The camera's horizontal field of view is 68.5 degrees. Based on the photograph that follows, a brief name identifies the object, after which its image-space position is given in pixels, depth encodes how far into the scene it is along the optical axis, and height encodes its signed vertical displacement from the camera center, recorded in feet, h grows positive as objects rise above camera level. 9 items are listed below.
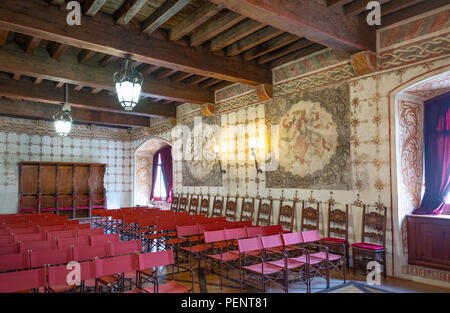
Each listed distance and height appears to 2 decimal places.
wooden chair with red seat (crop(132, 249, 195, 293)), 11.95 -3.65
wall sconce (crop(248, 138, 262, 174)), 27.80 +2.00
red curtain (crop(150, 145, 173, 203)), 47.52 +0.39
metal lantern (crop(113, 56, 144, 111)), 17.20 +4.35
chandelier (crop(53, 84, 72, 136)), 26.35 +3.90
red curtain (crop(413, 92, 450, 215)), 19.02 +0.91
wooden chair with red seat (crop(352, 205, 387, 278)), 18.40 -4.15
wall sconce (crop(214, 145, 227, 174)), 31.99 +1.58
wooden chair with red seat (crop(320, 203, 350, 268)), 19.83 -3.91
